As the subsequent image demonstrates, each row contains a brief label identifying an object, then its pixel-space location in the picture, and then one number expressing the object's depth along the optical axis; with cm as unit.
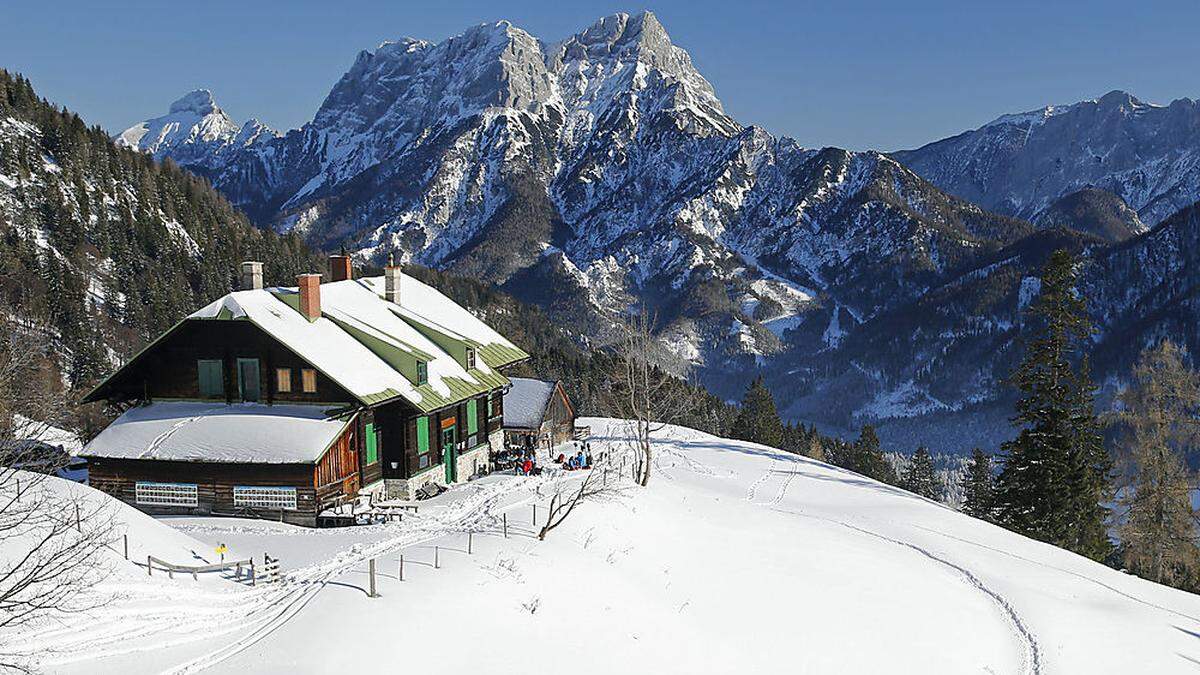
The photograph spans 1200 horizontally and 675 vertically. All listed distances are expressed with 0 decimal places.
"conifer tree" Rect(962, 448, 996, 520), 7955
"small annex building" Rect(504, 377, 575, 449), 5197
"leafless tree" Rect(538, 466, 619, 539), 2860
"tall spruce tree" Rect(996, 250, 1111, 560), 4462
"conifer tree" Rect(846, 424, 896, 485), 9419
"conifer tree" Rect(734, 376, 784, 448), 9475
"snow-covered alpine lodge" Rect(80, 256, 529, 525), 3344
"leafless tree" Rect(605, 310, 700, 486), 3953
